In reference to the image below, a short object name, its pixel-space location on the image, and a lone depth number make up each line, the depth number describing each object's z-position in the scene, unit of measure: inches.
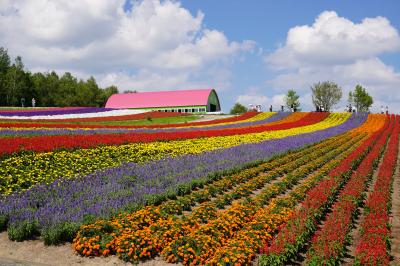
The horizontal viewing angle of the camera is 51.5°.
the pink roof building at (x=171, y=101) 3248.0
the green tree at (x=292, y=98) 4268.7
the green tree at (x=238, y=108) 4060.0
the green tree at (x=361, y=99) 3956.7
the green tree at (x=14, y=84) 3496.6
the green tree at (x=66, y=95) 3994.8
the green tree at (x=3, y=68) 3464.6
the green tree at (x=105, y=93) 4321.1
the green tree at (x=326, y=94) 4101.9
